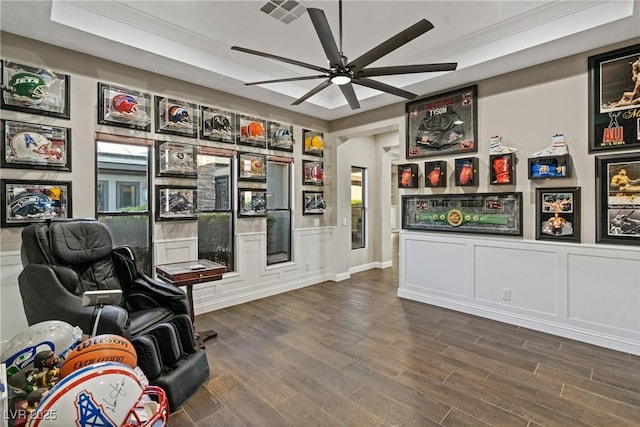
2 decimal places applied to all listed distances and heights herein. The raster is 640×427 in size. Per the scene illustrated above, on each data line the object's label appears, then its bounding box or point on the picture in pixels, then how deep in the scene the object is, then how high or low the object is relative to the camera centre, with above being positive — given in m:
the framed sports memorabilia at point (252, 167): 4.68 +0.69
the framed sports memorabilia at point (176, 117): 3.89 +1.20
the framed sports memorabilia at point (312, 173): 5.56 +0.70
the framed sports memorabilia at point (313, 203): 5.58 +0.17
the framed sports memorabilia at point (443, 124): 4.22 +1.24
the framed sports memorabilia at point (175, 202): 3.88 +0.13
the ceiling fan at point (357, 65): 2.17 +1.21
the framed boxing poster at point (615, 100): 3.11 +1.12
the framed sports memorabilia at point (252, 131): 4.68 +1.22
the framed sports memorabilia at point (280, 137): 5.04 +1.22
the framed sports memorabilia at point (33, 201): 2.96 +0.12
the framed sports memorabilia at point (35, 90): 2.95 +1.17
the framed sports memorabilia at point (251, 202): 4.70 +0.16
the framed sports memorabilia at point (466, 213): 3.90 -0.01
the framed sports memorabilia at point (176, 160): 3.88 +0.66
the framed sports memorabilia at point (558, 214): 3.42 -0.02
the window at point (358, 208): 6.90 +0.10
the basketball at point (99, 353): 1.58 -0.73
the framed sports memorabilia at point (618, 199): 3.10 +0.13
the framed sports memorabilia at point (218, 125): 4.30 +1.21
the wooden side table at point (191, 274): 3.04 -0.60
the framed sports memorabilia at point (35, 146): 2.95 +0.64
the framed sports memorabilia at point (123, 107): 3.47 +1.19
